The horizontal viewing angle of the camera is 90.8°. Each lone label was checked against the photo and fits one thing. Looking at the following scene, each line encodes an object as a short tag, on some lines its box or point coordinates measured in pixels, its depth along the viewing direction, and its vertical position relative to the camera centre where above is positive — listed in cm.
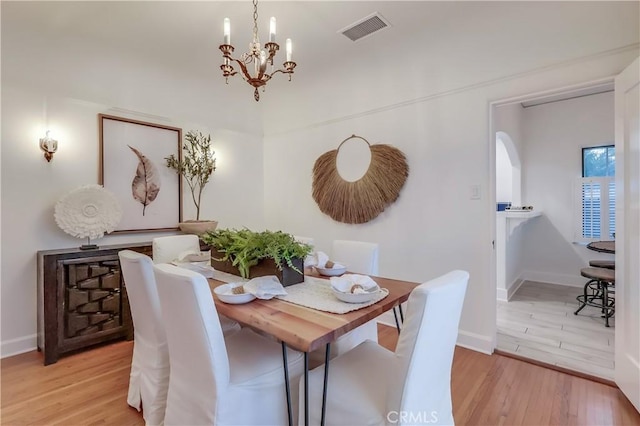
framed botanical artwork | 306 +42
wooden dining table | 116 -45
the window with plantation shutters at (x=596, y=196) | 445 +19
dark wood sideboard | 244 -72
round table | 308 -39
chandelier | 174 +90
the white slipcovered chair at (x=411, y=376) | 113 -70
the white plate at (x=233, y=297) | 150 -41
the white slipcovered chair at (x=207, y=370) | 127 -72
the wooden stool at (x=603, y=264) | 361 -64
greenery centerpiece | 181 -25
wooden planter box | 181 -35
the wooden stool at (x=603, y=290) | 311 -87
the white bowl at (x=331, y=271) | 208 -40
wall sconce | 266 +58
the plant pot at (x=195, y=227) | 330 -15
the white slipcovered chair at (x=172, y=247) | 260 -30
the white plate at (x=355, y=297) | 147 -40
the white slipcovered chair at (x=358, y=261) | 215 -38
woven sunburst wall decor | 312 +27
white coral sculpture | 262 +1
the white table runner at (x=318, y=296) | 143 -43
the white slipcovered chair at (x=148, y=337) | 167 -69
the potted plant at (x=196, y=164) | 352 +56
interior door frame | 254 +31
